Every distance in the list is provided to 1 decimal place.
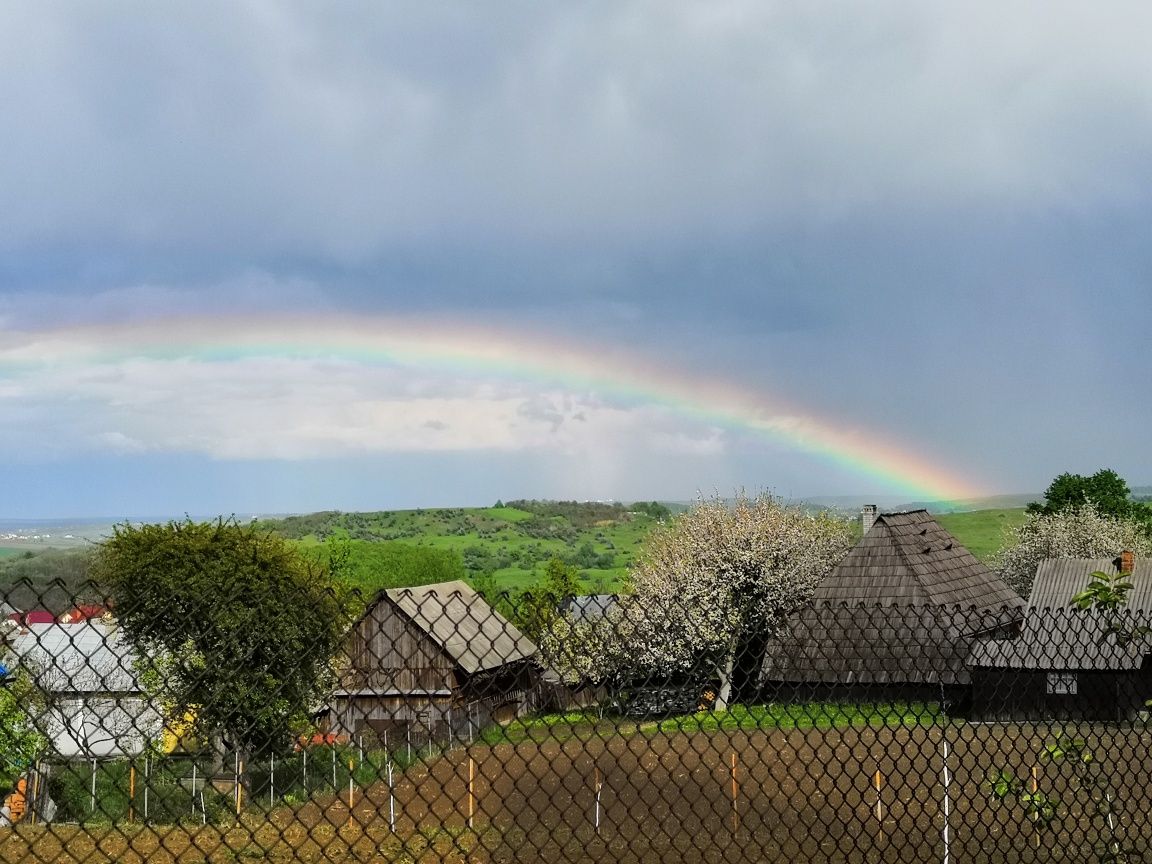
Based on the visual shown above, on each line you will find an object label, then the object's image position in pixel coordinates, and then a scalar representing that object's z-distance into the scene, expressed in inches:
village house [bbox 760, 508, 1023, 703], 1595.7
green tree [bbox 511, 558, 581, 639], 2440.7
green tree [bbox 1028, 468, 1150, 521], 2723.9
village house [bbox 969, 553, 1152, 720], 1180.1
